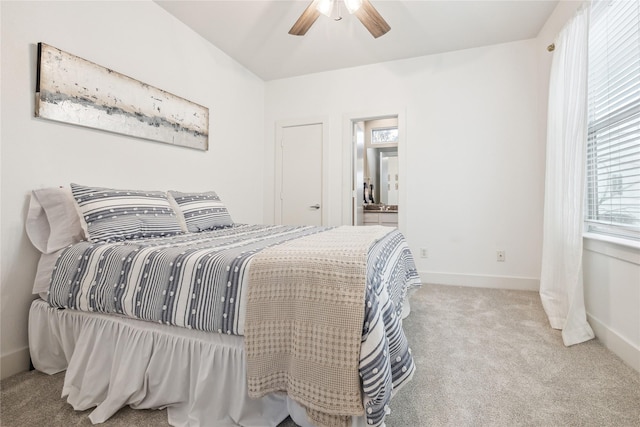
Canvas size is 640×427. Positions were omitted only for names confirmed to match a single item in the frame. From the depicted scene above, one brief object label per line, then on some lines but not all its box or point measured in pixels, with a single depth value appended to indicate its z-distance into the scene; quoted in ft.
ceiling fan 6.75
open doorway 15.61
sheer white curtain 6.57
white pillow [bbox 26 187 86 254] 5.59
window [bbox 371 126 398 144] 16.71
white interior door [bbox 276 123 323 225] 13.00
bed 3.29
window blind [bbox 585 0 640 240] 5.62
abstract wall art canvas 5.93
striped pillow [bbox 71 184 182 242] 5.60
